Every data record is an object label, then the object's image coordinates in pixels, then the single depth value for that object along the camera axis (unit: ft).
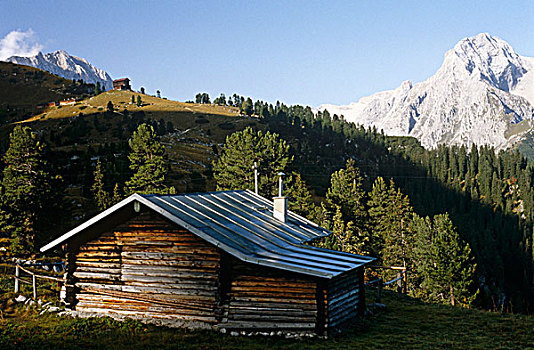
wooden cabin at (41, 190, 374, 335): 55.36
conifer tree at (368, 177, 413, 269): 205.16
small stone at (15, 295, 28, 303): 73.72
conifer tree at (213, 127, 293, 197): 181.47
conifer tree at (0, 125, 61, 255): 140.77
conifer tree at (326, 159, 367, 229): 219.00
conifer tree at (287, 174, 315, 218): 189.37
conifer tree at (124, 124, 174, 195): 173.27
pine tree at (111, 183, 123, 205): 189.24
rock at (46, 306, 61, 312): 67.31
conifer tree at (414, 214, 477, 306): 164.76
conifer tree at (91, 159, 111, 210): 191.72
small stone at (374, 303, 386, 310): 74.96
